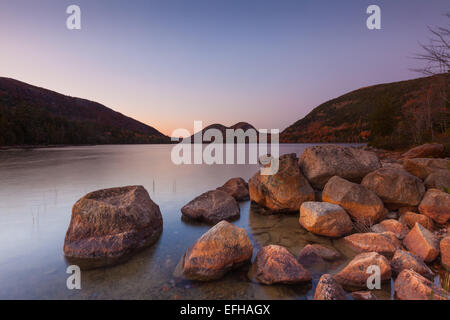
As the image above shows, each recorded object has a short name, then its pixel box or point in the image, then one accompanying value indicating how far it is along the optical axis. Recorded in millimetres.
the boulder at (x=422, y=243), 4219
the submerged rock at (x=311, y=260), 4176
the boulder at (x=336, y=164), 7559
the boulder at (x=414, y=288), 2984
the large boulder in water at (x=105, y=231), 4551
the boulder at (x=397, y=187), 6242
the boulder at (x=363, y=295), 3201
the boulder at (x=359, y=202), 5992
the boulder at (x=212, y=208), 7008
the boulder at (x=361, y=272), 3555
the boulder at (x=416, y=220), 5466
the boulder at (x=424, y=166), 7293
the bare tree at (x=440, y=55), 4243
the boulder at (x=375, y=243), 4676
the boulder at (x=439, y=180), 6507
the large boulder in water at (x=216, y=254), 3875
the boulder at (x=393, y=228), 5301
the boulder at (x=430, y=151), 12266
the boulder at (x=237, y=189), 9727
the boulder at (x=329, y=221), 5555
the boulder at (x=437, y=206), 5617
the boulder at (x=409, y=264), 3701
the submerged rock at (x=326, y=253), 4512
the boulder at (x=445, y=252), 4066
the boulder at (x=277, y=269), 3658
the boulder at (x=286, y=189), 7332
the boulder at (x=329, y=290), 3062
